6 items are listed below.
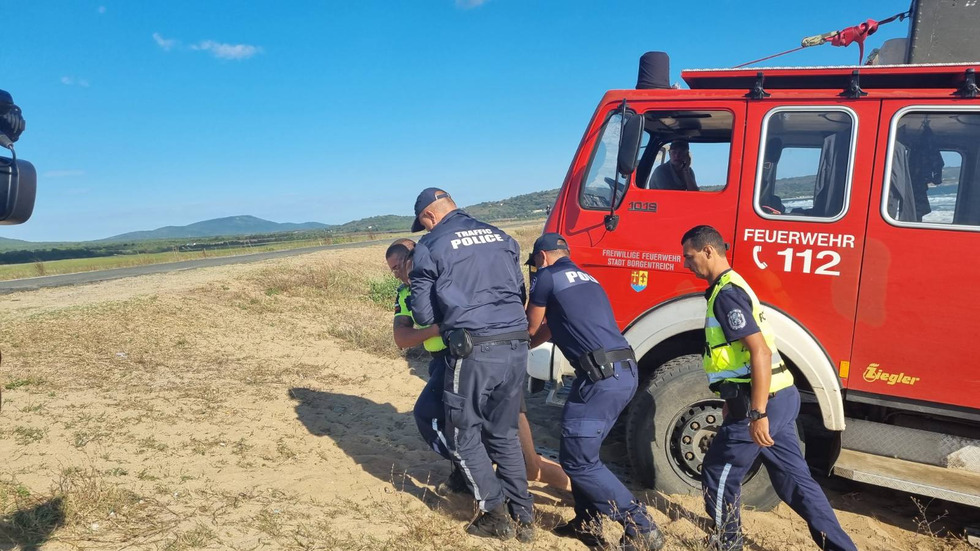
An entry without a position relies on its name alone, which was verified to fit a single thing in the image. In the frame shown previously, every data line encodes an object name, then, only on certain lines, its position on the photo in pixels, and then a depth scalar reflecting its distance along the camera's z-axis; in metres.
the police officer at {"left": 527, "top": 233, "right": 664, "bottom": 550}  3.43
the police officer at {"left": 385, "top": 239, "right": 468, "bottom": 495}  4.10
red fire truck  3.54
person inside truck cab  4.39
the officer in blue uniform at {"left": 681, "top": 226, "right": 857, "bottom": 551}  3.09
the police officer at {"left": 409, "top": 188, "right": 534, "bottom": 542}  3.66
